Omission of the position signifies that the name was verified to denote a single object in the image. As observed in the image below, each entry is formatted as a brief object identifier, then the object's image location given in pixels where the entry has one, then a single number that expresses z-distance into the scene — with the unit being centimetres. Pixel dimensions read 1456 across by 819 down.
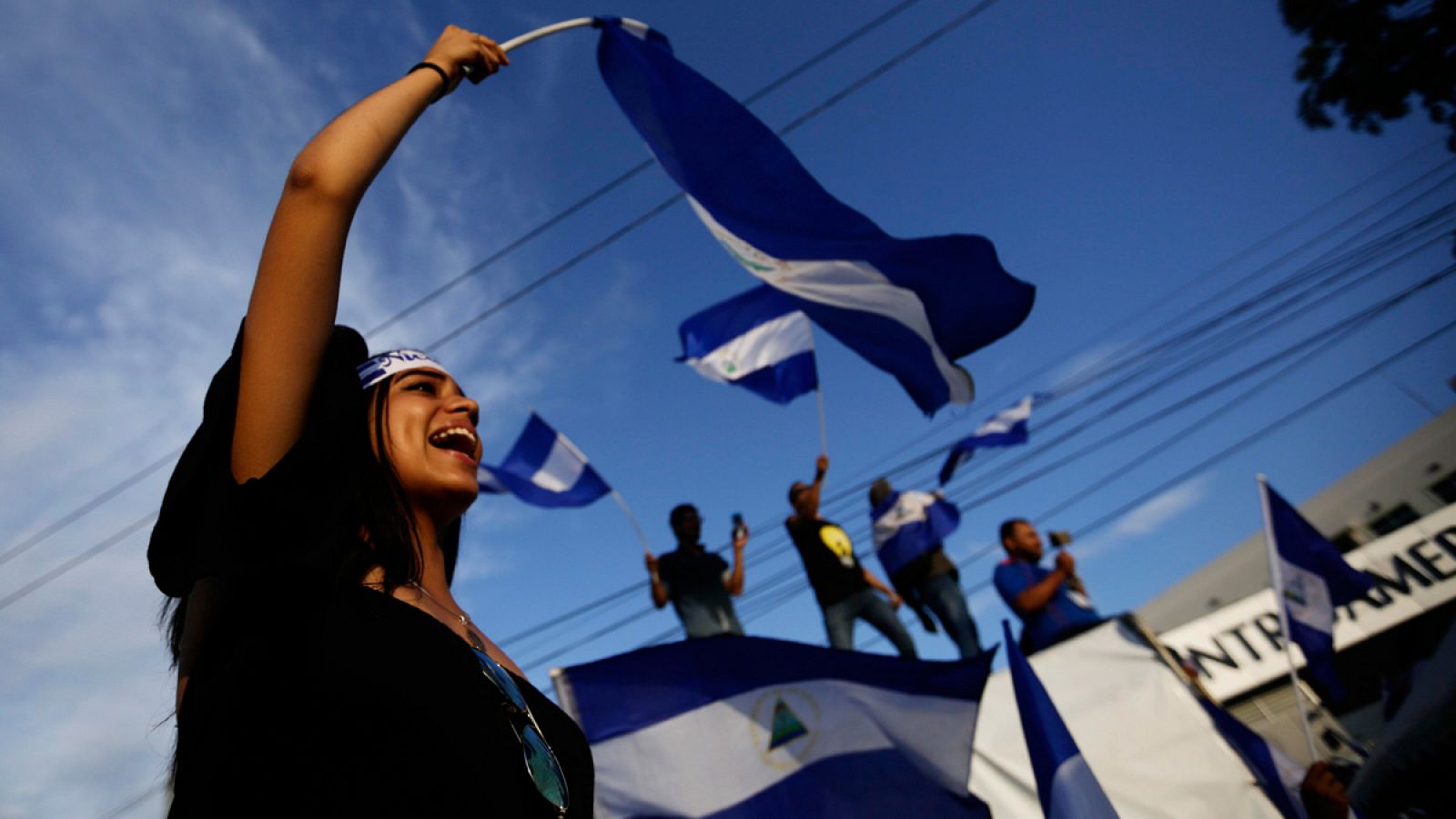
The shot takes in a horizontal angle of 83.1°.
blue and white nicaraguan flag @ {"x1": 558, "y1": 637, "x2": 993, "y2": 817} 350
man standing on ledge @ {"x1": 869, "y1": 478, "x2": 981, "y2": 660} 619
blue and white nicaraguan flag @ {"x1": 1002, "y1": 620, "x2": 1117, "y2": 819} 296
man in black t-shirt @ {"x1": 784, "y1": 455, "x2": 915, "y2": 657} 613
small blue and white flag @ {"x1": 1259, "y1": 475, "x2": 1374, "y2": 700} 588
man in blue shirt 525
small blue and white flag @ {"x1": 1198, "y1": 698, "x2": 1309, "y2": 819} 383
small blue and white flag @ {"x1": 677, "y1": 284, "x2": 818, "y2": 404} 635
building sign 1173
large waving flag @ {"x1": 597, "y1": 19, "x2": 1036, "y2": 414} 435
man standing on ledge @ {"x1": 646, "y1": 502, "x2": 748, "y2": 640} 630
